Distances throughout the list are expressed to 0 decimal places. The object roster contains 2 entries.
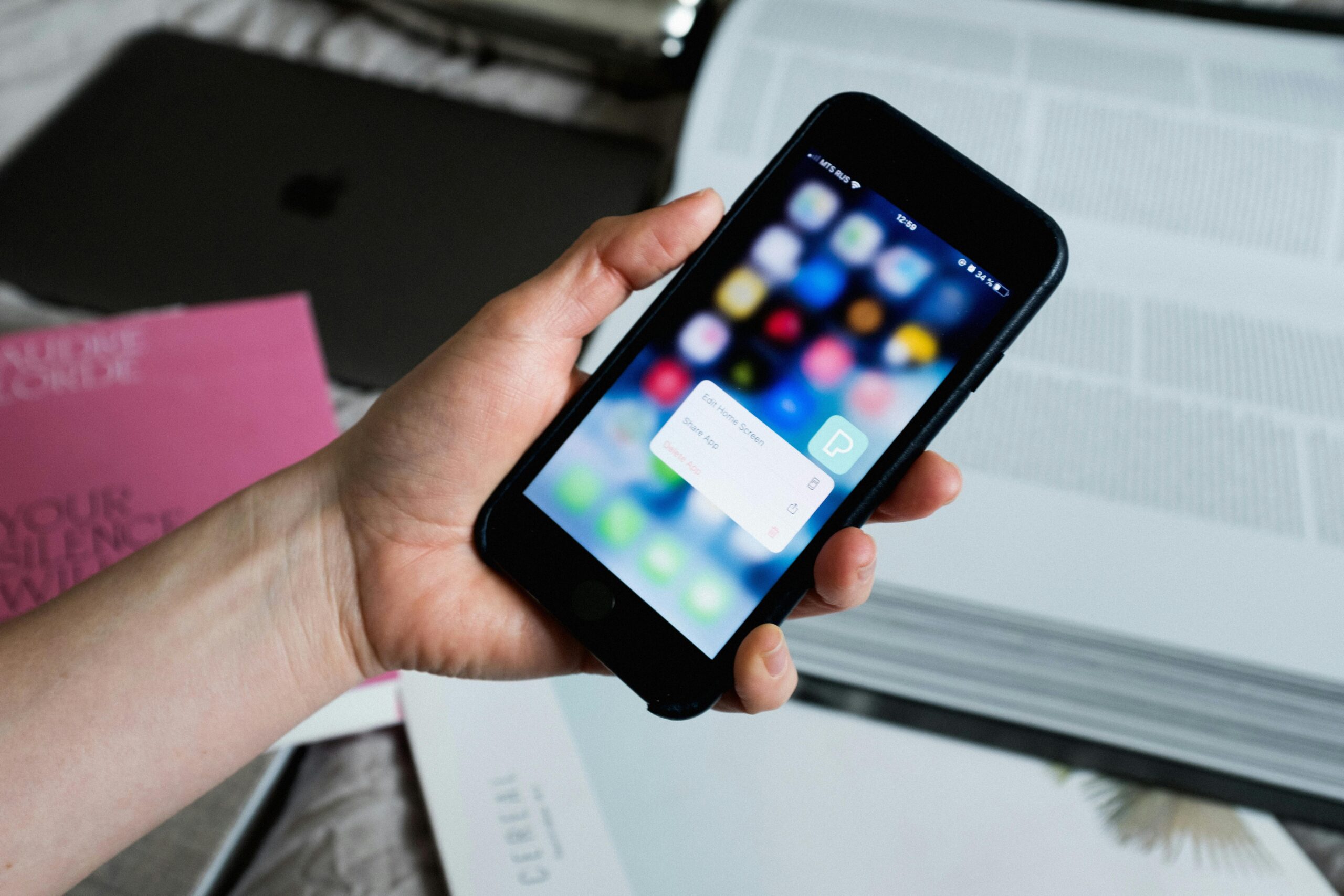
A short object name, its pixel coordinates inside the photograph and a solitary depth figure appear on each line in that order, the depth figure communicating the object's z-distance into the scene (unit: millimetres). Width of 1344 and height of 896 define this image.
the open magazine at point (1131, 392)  419
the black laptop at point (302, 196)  559
